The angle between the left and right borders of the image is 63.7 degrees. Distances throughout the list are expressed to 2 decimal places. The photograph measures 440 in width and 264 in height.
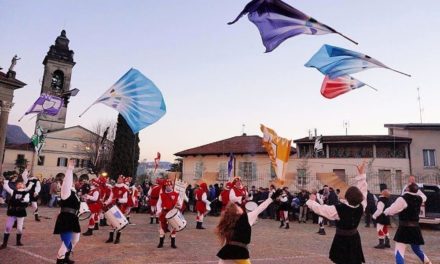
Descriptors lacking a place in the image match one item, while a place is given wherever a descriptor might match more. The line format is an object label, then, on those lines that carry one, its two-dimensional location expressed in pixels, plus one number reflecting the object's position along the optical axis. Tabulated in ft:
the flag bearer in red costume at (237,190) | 44.74
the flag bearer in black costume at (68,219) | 25.05
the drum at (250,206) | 20.14
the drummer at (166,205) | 37.22
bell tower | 211.00
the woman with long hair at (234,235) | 16.33
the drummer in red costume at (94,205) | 41.50
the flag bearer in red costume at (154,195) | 58.80
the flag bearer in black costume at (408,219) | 27.30
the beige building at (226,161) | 128.57
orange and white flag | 20.44
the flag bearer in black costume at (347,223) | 20.13
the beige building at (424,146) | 116.06
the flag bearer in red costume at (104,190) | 44.55
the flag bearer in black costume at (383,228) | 40.65
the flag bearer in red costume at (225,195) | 50.13
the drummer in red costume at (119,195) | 43.80
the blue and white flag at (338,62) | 30.09
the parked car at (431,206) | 62.60
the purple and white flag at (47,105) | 57.16
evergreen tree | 123.13
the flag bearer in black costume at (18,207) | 34.27
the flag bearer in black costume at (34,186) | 45.42
